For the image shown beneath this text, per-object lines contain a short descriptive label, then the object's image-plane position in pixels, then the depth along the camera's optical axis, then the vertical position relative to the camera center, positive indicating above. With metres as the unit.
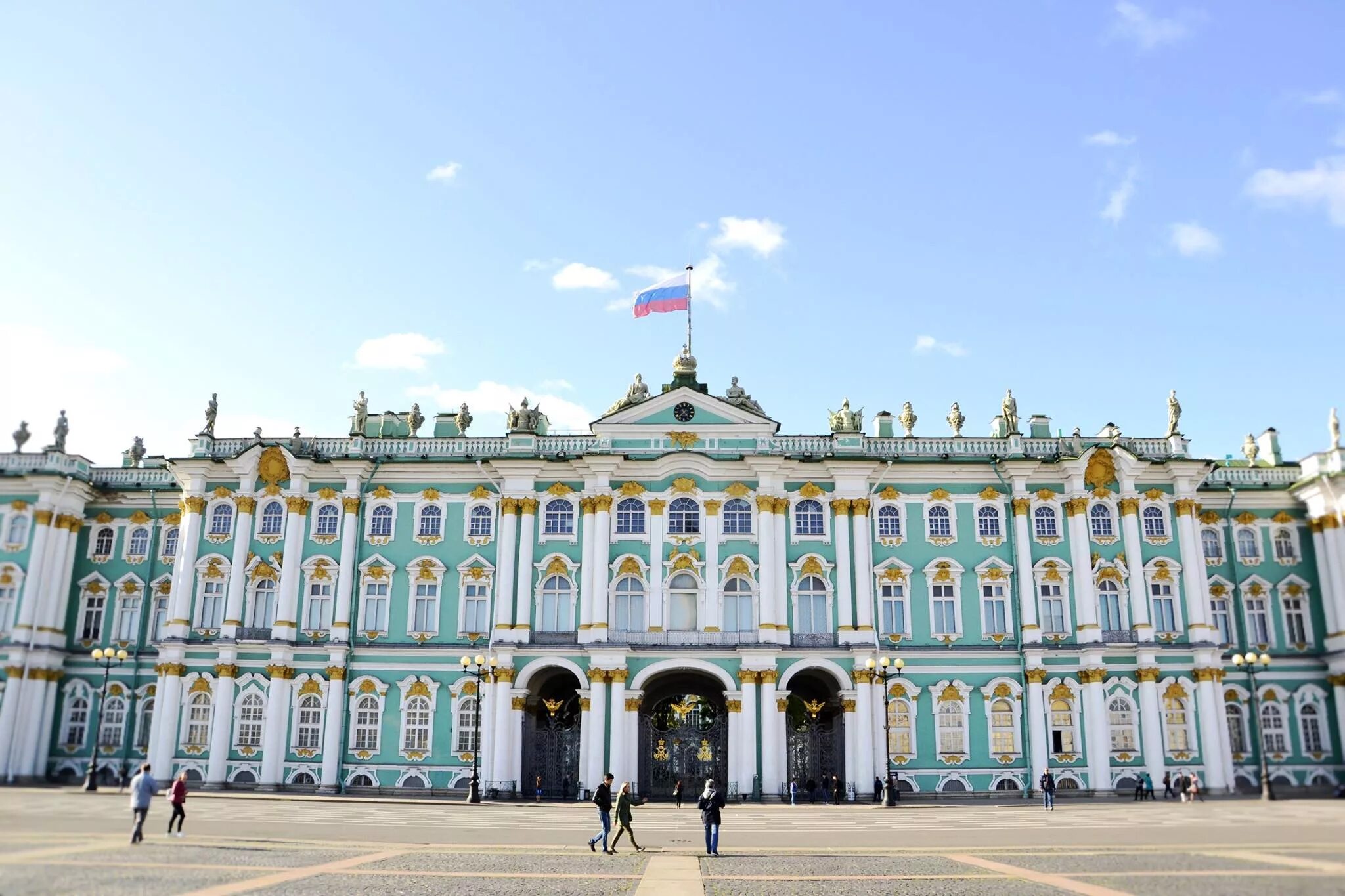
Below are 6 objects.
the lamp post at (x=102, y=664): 43.94 +2.41
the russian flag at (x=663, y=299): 51.00 +19.81
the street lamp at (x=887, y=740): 43.69 -0.62
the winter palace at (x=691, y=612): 48.50 +5.15
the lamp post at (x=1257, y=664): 44.09 +2.53
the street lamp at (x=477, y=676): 43.44 +1.95
